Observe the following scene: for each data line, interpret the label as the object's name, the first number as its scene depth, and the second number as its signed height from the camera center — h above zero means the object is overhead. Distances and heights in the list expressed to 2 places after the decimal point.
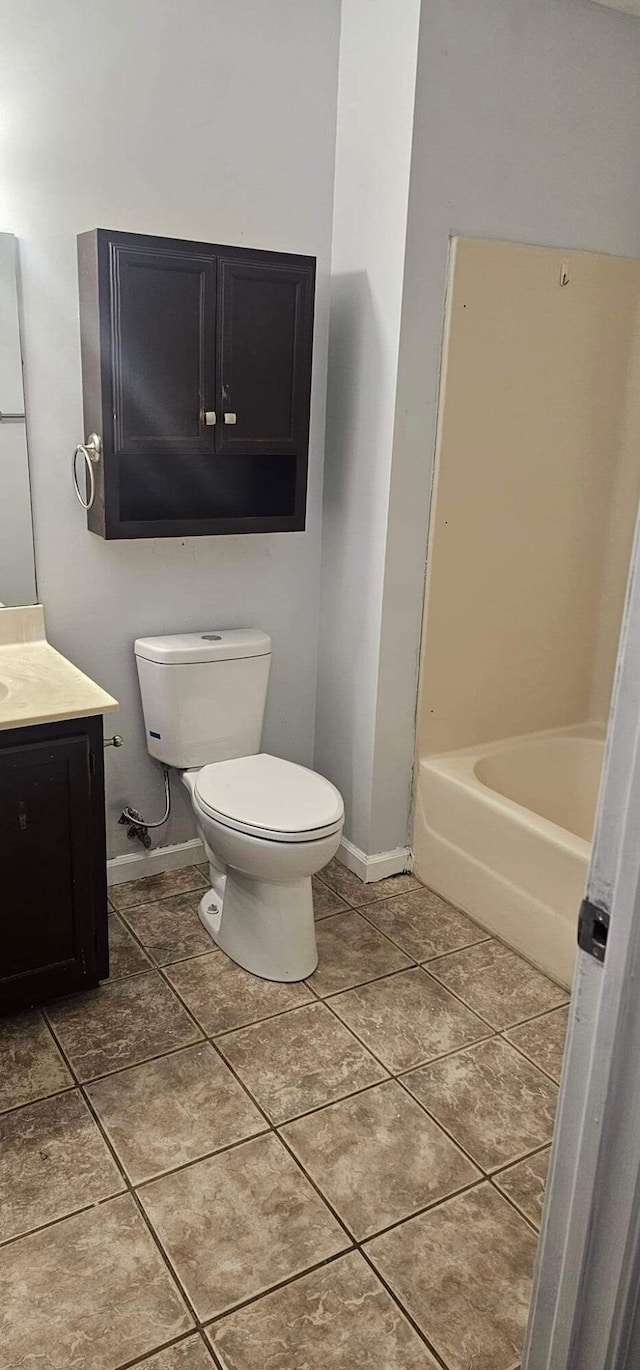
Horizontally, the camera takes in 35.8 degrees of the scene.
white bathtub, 2.52 -1.17
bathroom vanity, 2.05 -0.94
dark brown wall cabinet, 2.27 +0.03
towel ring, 2.39 -0.17
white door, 0.95 -0.73
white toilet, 2.34 -0.97
